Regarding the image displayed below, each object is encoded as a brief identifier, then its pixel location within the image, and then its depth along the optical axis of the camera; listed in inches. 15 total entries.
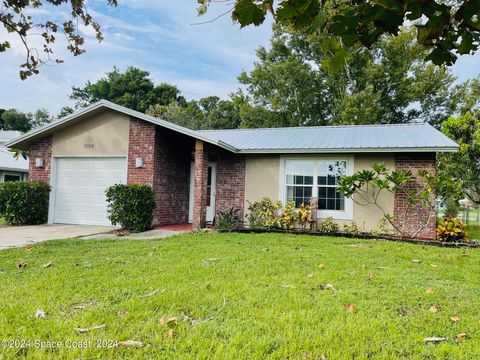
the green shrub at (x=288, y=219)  413.1
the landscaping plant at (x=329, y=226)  405.7
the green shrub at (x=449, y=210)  564.4
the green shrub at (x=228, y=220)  411.2
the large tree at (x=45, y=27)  210.5
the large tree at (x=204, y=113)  1053.2
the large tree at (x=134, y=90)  1398.9
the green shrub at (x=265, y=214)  421.1
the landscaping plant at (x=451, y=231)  370.8
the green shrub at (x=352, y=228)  396.8
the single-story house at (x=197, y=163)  407.5
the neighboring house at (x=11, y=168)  826.8
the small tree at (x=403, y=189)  362.9
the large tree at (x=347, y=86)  926.4
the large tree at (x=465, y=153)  548.0
